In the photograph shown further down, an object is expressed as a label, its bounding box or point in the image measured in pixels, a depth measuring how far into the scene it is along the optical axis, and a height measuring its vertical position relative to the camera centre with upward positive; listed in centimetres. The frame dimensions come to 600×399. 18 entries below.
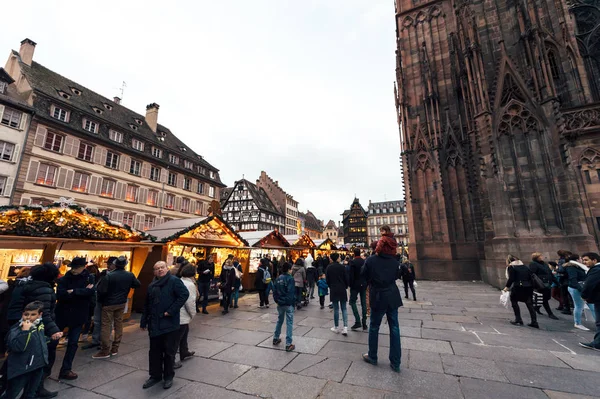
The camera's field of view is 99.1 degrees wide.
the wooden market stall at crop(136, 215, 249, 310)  902 +32
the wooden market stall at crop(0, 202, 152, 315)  581 +40
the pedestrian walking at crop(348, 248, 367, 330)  648 -89
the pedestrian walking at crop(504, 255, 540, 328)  614 -88
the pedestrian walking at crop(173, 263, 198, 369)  425 -98
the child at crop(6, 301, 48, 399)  295 -117
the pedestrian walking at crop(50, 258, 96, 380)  420 -82
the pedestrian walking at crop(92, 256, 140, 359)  485 -94
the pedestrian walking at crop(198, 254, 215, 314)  861 -94
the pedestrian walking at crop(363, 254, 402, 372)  409 -79
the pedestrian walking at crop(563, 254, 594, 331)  630 -90
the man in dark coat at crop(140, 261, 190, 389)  368 -104
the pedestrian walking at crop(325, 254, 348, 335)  608 -85
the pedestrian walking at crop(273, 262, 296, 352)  515 -94
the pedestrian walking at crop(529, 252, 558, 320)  687 -65
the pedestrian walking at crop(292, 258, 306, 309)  761 -67
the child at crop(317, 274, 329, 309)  922 -137
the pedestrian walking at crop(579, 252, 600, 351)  492 -86
